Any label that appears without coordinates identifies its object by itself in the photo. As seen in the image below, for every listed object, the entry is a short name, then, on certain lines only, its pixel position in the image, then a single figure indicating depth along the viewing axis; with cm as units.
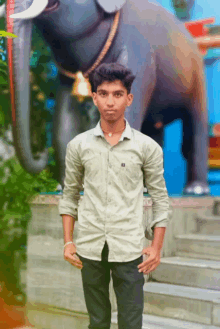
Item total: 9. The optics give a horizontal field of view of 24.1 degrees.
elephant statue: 303
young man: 180
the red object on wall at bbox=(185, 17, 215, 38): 420
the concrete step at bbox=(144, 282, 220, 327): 285
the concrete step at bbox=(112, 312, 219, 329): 286
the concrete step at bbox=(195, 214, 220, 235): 367
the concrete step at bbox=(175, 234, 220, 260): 336
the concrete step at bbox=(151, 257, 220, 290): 310
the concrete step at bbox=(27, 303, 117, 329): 327
